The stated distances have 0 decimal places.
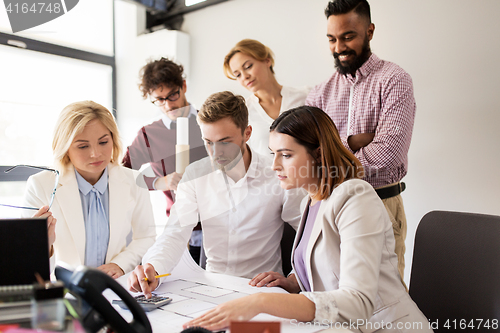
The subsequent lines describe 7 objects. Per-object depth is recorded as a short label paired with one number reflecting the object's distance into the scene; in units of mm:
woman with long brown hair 951
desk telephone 628
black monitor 702
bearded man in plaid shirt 1696
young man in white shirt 1672
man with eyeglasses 2098
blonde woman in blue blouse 1588
